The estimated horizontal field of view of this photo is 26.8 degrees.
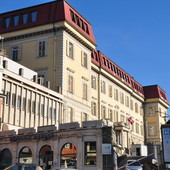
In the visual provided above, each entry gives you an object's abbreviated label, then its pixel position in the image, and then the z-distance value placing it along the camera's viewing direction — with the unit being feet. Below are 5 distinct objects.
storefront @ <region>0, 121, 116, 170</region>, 98.12
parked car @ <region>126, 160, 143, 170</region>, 109.58
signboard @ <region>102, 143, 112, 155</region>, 94.57
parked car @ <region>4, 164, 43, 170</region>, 67.43
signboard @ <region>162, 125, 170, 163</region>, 68.59
